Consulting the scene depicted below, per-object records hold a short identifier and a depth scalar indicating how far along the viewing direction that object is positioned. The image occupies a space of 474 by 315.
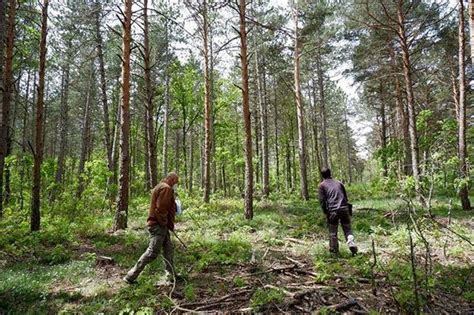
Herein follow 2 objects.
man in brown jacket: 5.72
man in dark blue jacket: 6.87
